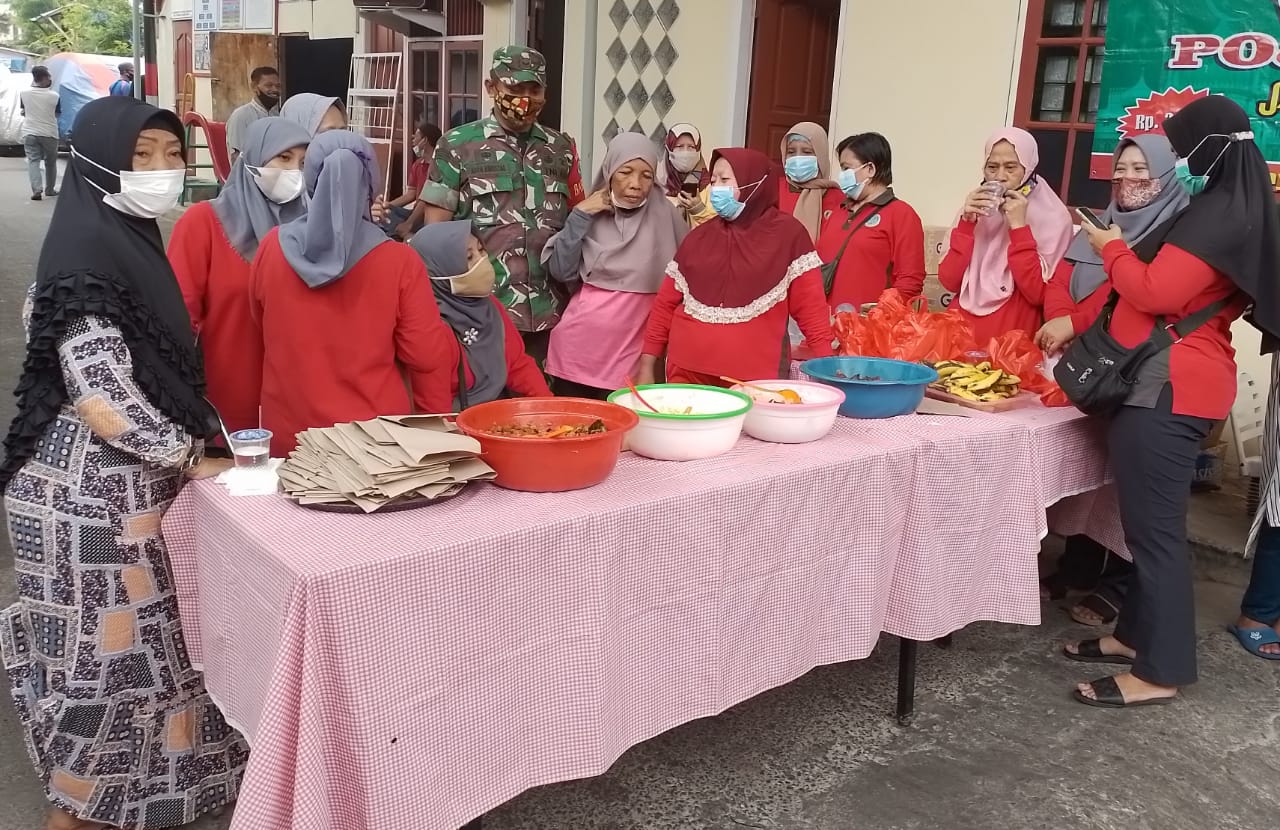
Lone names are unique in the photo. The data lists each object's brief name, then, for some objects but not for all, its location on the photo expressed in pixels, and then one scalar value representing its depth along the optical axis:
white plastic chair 4.67
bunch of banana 3.00
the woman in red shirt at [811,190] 4.59
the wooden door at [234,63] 12.33
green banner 4.42
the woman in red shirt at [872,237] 4.11
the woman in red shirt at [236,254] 2.39
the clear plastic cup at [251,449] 2.02
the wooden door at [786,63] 6.80
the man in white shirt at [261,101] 8.03
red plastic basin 1.95
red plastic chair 9.80
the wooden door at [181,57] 15.08
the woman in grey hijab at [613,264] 3.47
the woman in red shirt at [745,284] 3.17
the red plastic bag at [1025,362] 3.10
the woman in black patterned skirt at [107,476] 1.92
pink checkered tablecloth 1.65
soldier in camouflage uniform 3.46
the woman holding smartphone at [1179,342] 2.60
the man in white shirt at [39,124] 13.72
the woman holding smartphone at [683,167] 4.58
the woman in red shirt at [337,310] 2.17
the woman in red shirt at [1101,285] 3.00
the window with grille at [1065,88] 5.06
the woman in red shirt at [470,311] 2.72
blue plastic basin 2.73
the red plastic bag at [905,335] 3.29
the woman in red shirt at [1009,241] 3.35
